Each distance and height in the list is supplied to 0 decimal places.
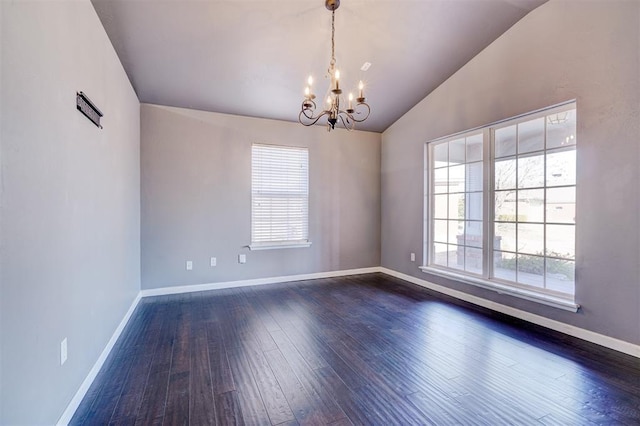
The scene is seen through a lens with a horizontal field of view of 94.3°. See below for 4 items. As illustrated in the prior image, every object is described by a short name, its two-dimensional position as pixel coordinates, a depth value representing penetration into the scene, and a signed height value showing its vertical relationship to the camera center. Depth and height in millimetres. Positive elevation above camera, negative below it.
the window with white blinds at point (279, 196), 4578 +231
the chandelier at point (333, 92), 2405 +955
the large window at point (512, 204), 2920 +86
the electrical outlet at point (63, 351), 1631 -786
